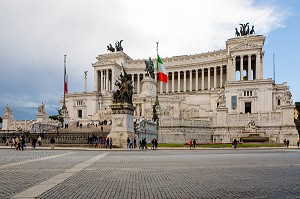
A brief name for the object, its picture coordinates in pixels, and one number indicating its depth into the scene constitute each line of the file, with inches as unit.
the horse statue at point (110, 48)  4850.6
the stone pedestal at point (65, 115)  2918.3
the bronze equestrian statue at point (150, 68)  3454.7
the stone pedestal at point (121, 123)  1381.6
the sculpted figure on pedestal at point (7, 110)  3023.6
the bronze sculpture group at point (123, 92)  1391.5
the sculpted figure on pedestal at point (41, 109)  2977.4
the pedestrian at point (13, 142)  1599.0
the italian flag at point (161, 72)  2496.3
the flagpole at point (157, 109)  2034.2
